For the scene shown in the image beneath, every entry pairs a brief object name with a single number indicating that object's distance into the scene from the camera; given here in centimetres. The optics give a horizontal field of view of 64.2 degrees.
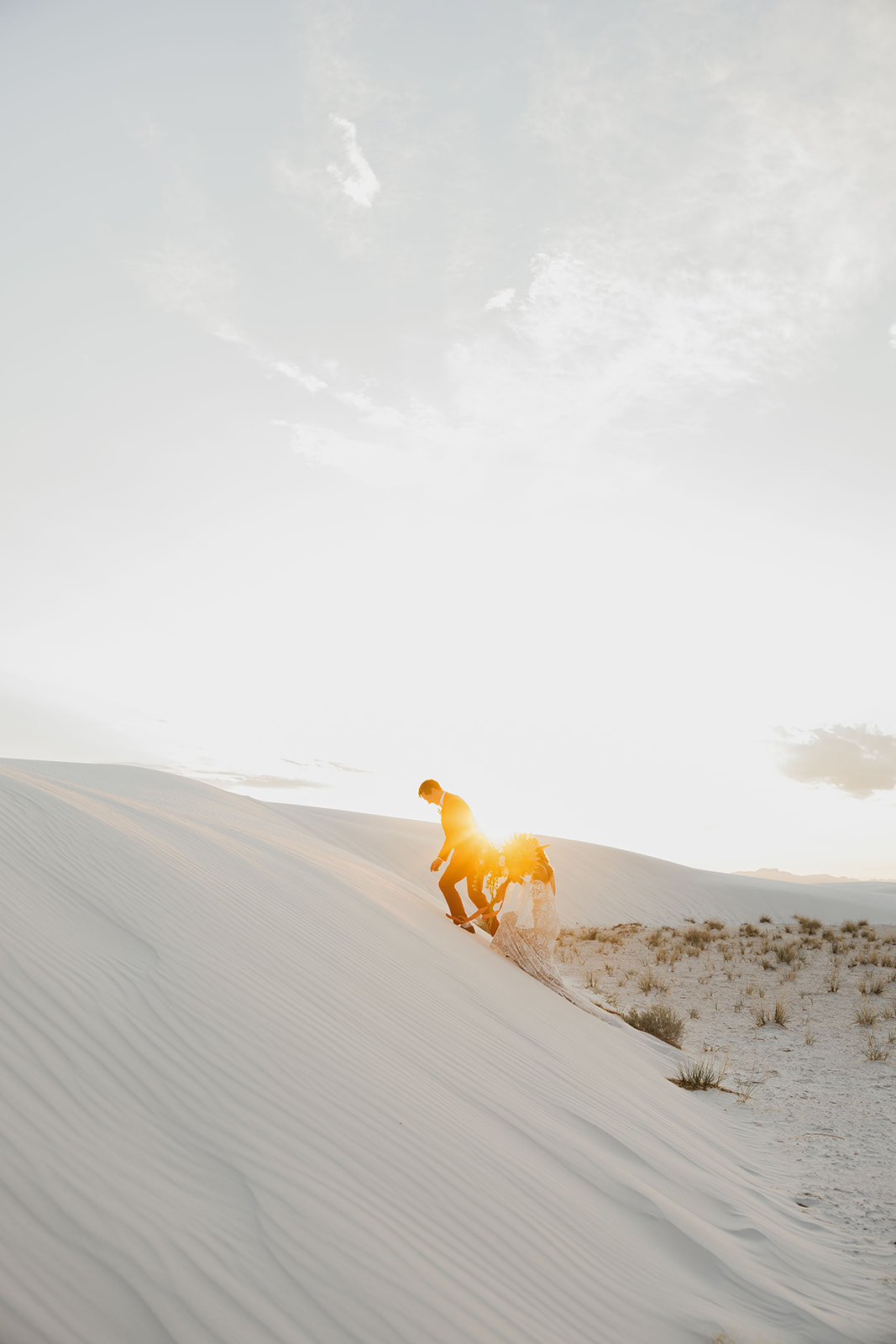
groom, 807
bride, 744
